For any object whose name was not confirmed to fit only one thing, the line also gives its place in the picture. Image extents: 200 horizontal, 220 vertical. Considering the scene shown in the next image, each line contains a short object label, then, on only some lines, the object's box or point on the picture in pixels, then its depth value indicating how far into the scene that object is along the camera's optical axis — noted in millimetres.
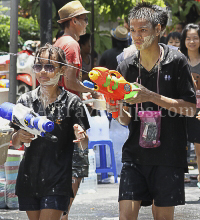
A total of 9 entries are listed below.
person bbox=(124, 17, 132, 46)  17122
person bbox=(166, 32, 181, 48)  16328
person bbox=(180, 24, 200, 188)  13309
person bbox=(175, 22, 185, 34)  22073
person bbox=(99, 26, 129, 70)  17047
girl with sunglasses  7395
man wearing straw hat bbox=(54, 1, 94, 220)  9719
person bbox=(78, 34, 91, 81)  17812
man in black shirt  7355
